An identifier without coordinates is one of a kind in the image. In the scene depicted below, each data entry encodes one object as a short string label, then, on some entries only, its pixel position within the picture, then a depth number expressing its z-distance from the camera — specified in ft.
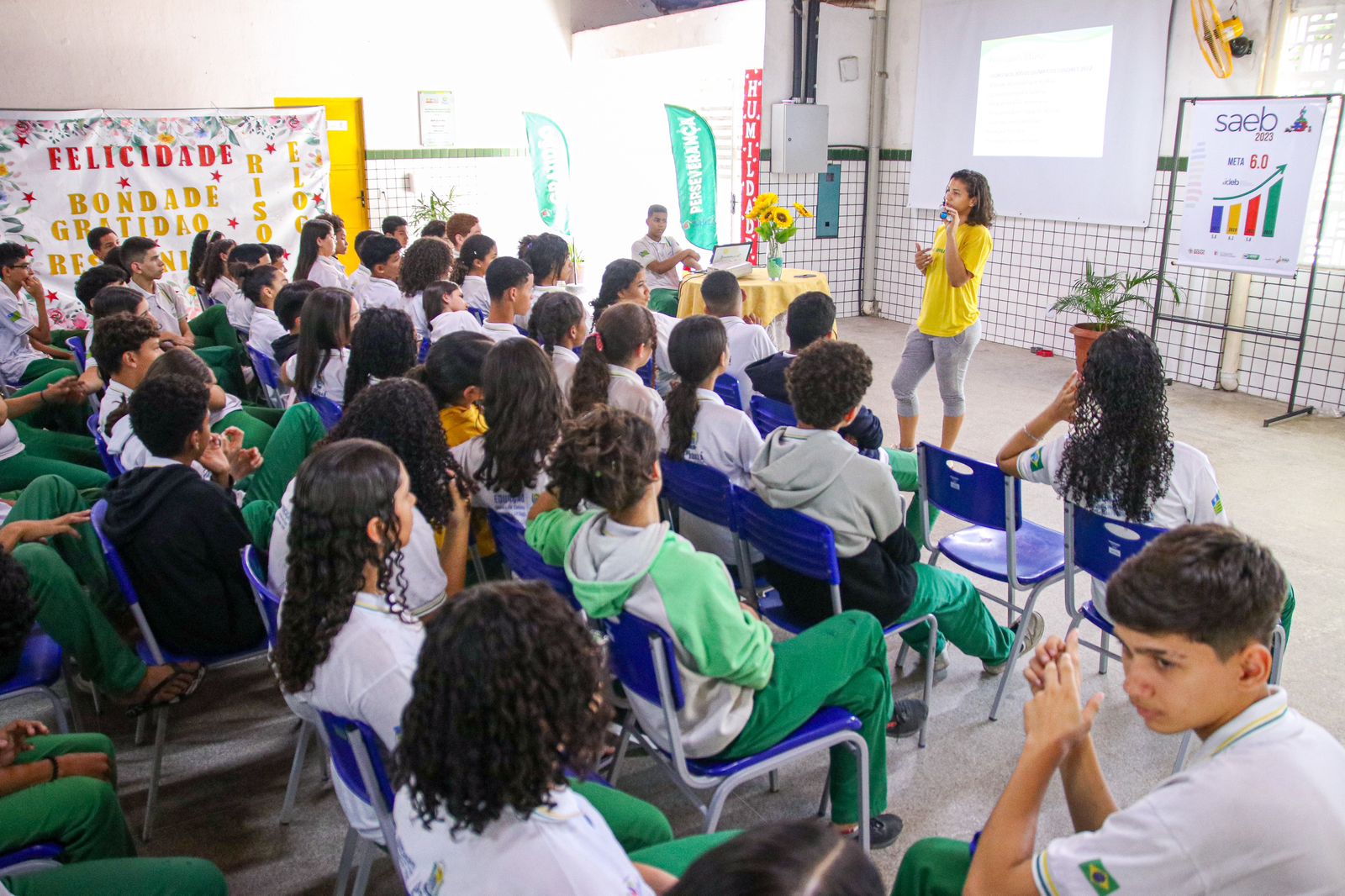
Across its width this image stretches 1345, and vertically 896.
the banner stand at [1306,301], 18.15
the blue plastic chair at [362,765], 5.50
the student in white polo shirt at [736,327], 15.08
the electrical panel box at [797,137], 26.20
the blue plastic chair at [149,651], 8.00
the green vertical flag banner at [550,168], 29.19
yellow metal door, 26.94
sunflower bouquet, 21.17
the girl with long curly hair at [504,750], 3.86
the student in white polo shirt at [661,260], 22.74
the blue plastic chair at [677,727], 6.18
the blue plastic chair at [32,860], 5.86
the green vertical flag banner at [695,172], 26.61
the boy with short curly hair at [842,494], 8.47
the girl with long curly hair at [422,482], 7.83
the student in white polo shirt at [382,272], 17.95
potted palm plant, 21.53
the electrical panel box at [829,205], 28.22
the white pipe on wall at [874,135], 27.96
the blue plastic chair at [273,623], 7.21
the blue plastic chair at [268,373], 14.98
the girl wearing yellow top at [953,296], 16.22
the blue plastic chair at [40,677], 7.73
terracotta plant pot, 21.59
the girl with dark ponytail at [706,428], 10.20
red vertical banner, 26.40
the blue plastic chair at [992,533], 9.37
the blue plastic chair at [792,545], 8.07
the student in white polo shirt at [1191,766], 3.82
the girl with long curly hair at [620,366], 10.94
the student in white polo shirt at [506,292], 14.06
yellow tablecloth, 20.97
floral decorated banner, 23.06
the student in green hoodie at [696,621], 6.23
